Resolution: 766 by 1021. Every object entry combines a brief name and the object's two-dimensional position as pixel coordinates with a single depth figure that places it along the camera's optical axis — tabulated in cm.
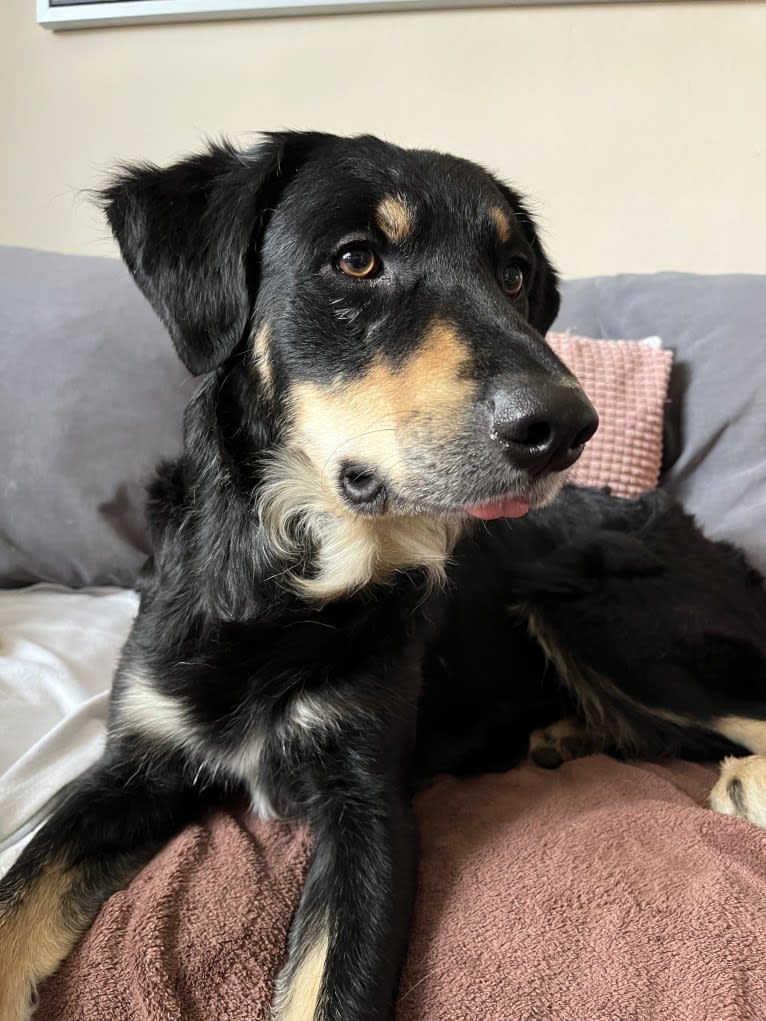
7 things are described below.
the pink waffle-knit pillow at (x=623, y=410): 69
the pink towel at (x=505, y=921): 34
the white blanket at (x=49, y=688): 45
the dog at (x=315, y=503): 37
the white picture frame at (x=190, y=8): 86
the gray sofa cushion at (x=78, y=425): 65
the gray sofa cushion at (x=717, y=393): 67
